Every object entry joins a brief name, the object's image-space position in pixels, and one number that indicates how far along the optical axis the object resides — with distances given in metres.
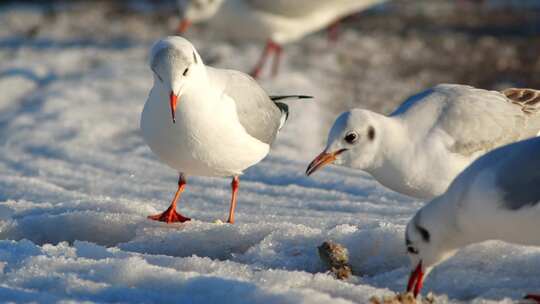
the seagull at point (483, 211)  7.38
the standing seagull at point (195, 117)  9.44
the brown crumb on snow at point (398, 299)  7.15
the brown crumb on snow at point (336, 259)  8.27
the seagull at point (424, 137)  9.27
